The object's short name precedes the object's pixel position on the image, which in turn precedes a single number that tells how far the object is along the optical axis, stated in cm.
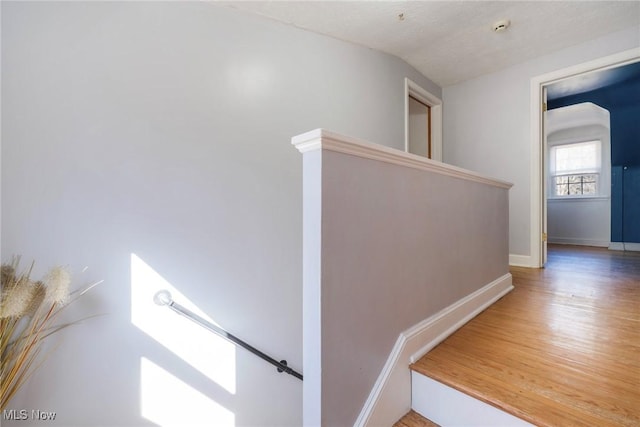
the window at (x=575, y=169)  517
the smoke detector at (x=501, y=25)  226
